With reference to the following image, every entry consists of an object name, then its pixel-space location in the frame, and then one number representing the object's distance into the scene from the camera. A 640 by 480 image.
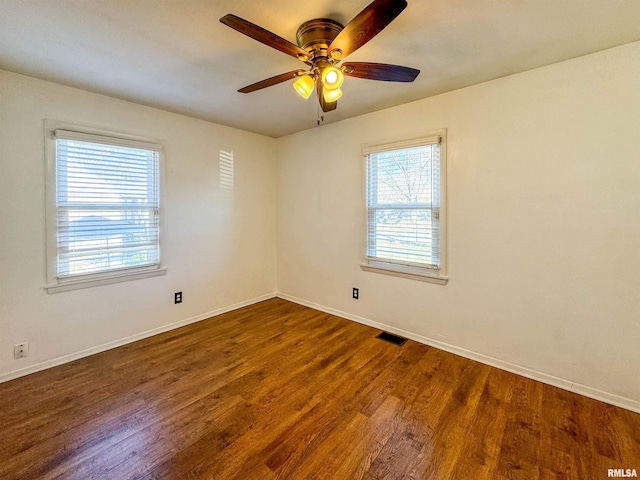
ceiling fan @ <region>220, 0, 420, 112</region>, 1.26
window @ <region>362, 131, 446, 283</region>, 2.68
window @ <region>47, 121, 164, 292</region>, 2.41
